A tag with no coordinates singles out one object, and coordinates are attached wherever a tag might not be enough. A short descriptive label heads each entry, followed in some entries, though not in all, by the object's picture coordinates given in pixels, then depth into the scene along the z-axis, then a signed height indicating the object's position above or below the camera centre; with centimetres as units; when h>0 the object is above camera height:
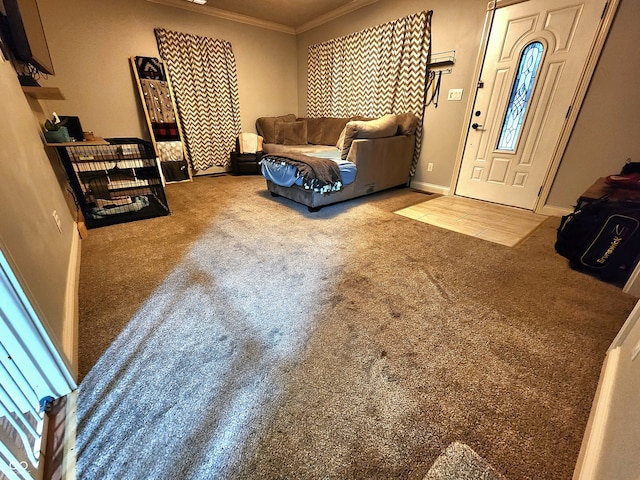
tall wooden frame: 351 +12
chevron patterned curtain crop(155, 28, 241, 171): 375 +38
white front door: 236 +27
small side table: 443 -67
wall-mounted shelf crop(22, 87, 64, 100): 199 +19
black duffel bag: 163 -70
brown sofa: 287 -38
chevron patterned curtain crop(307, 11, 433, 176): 321 +66
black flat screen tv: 172 +56
